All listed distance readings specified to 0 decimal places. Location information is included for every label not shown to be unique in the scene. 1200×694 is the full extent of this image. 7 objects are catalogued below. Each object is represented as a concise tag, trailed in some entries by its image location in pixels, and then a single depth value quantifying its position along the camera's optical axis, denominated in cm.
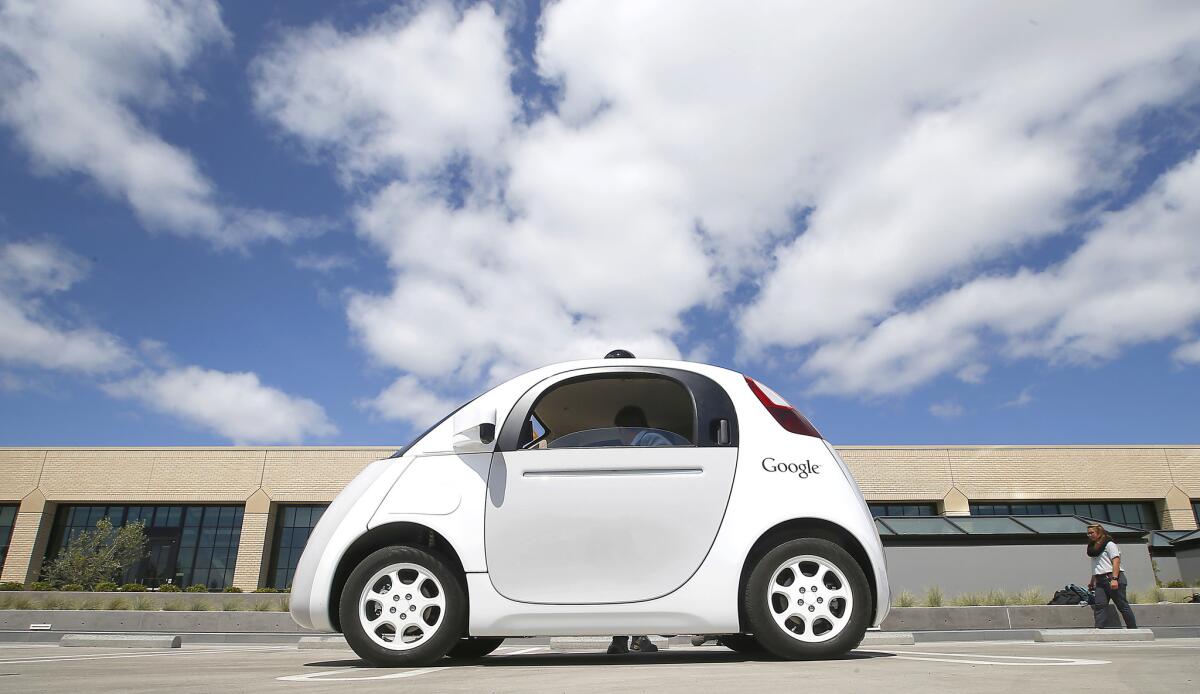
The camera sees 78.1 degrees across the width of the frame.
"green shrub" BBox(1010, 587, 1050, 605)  1169
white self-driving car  376
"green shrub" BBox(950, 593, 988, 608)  1167
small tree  2900
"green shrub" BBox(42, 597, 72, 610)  1677
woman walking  966
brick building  3375
